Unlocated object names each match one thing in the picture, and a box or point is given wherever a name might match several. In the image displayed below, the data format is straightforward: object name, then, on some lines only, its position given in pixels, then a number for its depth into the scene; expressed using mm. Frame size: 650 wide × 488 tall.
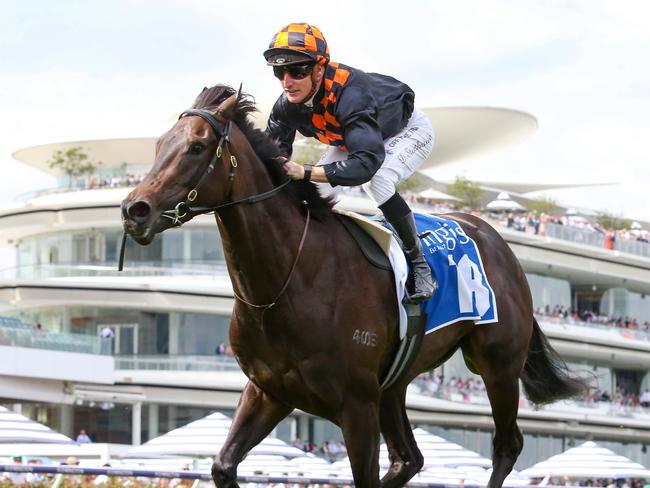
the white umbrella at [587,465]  26969
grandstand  40438
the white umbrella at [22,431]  20438
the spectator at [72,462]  20391
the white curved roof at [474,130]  61281
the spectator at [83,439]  33906
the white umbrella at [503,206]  54125
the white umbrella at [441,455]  26250
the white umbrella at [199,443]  24109
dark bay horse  6605
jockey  7125
